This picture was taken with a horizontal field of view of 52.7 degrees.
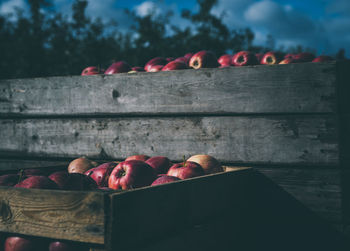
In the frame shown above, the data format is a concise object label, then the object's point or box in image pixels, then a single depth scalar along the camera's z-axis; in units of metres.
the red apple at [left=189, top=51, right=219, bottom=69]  3.04
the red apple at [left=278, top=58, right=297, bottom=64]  2.96
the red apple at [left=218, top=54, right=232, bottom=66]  3.26
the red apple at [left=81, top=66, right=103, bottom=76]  3.43
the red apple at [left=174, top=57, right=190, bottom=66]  3.37
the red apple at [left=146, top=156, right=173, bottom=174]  2.34
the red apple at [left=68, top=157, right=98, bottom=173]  2.56
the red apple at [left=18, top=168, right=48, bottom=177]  2.30
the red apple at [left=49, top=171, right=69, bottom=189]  1.97
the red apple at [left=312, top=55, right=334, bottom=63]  2.86
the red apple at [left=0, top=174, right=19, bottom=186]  2.01
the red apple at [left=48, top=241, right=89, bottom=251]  1.54
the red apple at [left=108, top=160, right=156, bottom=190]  2.14
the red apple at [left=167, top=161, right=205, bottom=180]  2.13
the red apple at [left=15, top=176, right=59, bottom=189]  1.82
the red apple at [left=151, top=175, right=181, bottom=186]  1.97
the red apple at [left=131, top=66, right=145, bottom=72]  3.26
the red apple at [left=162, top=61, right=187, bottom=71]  2.86
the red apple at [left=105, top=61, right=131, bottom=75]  3.18
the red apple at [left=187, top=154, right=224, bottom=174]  2.26
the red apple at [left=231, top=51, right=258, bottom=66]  3.06
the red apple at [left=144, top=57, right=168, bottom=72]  3.30
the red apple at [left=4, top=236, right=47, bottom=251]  1.63
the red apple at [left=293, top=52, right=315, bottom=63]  3.04
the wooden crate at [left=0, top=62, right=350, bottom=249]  2.16
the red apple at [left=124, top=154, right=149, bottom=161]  2.49
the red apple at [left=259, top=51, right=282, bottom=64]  3.21
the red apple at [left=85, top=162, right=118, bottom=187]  2.34
